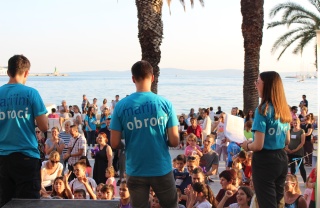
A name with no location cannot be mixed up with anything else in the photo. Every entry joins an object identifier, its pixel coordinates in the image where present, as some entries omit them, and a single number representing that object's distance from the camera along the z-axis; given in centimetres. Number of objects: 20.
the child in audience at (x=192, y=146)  1042
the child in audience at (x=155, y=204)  637
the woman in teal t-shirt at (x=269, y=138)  457
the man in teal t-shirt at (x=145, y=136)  418
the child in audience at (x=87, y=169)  923
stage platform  431
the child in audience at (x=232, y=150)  1076
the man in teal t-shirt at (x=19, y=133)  460
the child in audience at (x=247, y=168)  878
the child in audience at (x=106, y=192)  742
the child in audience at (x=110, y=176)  864
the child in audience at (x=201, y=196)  679
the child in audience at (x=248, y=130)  1104
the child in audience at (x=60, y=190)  775
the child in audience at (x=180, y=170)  817
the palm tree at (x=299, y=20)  2625
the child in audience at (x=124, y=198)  675
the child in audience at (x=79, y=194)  756
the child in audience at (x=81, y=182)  801
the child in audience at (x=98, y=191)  758
